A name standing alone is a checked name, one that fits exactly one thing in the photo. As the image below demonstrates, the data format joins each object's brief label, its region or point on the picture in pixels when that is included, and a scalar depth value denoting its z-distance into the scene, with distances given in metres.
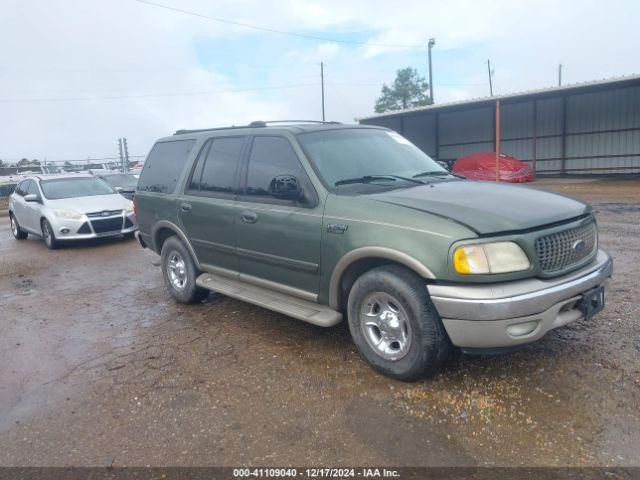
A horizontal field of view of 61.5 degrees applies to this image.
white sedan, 10.65
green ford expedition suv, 3.34
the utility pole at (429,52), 39.46
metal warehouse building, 22.34
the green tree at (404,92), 63.22
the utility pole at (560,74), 63.06
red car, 20.98
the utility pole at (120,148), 27.59
